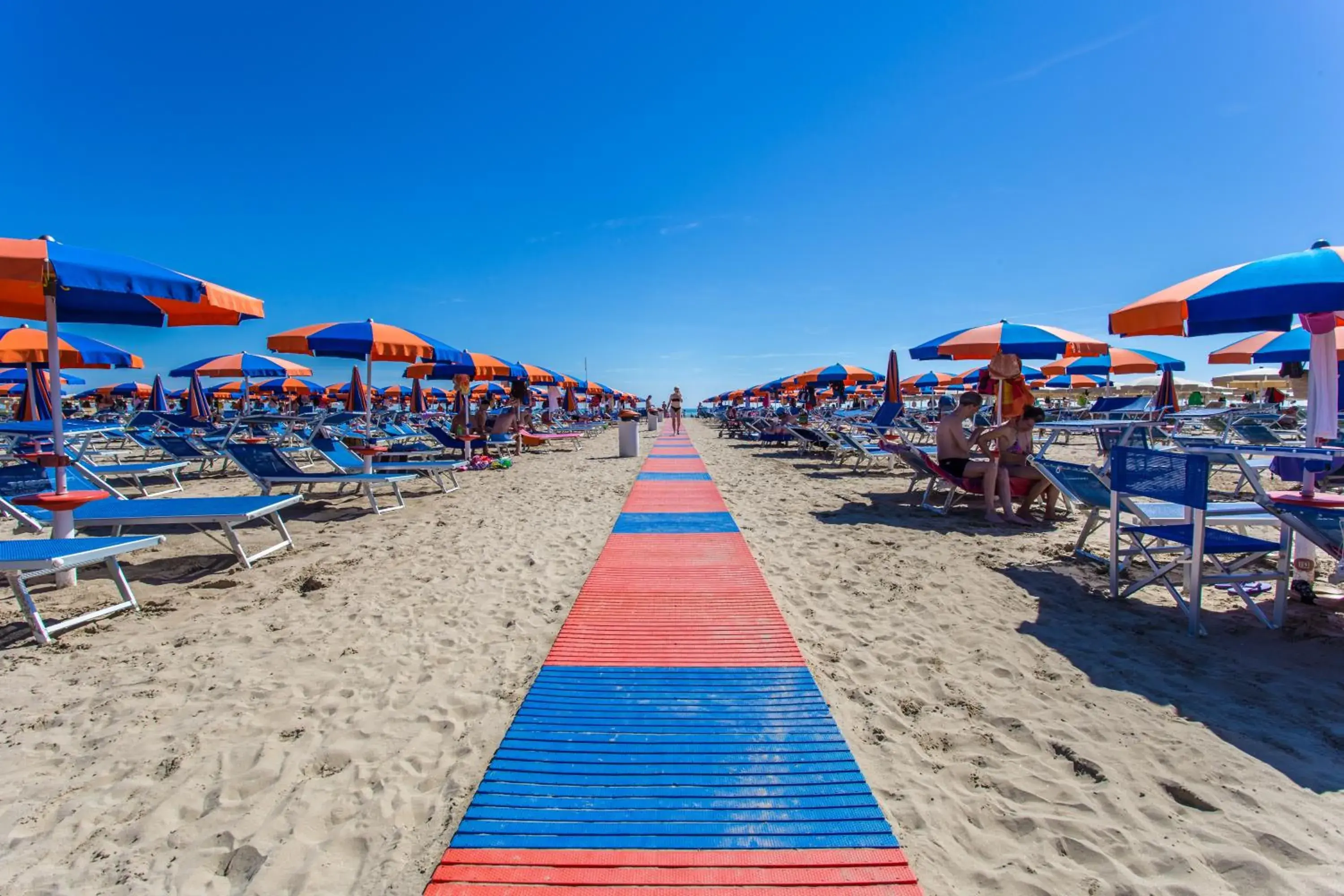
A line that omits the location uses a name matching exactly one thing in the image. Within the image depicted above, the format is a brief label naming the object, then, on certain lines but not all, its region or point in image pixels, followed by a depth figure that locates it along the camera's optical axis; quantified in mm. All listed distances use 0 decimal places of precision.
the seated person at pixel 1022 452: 6004
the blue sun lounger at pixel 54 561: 3145
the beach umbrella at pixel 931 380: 21000
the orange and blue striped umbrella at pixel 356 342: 7609
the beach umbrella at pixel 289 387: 27797
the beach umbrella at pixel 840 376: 16609
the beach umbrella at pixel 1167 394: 13922
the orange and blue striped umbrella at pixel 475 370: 12016
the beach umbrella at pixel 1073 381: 20312
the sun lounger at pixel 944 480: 6297
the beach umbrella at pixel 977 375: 15766
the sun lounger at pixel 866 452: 9672
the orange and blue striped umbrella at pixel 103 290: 3459
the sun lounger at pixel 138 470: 6957
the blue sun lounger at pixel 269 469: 6102
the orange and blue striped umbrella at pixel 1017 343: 7250
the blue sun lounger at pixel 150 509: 4250
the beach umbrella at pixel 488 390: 30094
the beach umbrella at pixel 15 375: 15844
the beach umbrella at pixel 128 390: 31734
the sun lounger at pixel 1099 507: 3709
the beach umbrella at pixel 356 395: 15367
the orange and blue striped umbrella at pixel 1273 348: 7723
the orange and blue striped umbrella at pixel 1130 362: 13828
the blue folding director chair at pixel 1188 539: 3189
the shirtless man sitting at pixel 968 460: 6121
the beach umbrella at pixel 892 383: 13305
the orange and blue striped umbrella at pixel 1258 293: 3229
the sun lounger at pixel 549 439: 14461
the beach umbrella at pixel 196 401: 16125
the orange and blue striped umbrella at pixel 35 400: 10086
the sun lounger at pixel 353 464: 7535
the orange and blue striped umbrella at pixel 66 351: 6988
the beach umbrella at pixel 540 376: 16328
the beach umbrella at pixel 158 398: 18766
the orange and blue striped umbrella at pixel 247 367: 13023
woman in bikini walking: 21428
